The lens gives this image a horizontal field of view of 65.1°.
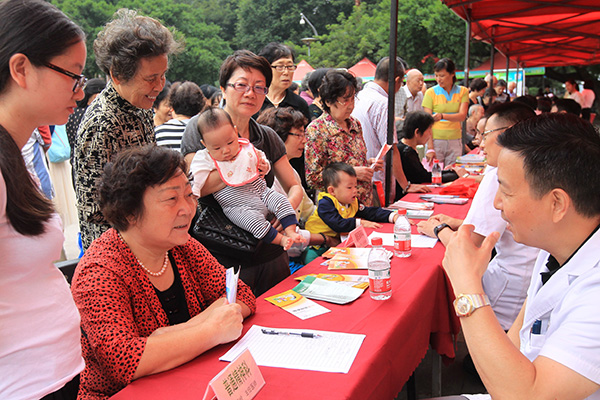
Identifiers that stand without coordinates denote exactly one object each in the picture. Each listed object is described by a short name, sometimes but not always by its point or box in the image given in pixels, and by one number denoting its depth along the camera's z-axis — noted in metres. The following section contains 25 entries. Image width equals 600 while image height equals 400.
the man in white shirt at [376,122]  4.37
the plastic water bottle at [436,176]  4.79
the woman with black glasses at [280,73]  4.00
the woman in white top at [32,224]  1.15
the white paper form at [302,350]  1.45
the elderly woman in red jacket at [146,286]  1.42
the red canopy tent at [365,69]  15.15
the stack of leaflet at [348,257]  2.38
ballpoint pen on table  1.64
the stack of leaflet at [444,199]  3.93
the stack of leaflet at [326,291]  1.96
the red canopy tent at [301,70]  14.13
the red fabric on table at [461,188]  4.23
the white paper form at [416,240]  2.71
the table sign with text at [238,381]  1.21
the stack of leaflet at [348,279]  2.12
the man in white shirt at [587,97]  13.70
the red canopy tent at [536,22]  6.23
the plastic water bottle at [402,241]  2.54
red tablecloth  1.35
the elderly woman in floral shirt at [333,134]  3.51
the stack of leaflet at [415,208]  3.40
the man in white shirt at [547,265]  1.12
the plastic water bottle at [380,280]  1.92
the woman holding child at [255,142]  2.45
